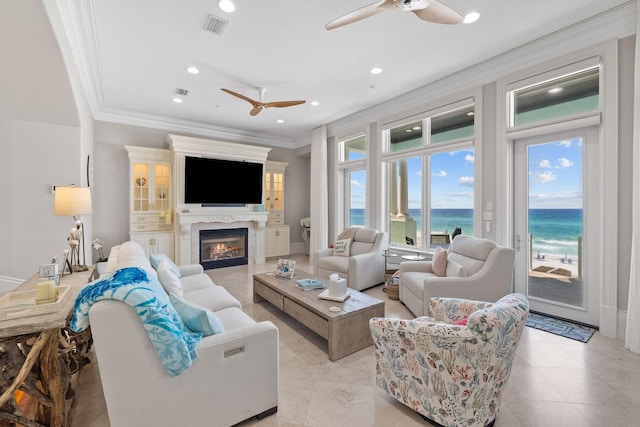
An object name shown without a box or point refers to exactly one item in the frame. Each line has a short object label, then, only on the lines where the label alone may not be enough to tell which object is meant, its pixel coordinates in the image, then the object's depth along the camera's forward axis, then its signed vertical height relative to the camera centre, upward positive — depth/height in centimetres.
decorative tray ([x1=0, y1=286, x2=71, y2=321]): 147 -52
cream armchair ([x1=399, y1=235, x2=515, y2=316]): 295 -70
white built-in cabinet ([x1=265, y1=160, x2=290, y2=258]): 695 +1
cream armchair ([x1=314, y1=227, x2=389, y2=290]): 417 -74
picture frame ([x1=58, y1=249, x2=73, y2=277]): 244 -50
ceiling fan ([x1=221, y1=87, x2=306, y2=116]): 391 +151
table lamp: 255 +7
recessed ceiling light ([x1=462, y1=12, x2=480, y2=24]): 271 +190
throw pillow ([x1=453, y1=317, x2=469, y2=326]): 167 -65
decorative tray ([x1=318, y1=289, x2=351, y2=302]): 269 -81
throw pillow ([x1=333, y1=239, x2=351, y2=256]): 474 -58
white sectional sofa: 131 -86
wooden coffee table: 238 -93
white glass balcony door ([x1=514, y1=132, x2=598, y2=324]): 307 -14
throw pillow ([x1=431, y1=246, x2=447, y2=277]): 345 -62
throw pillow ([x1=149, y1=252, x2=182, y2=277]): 291 -51
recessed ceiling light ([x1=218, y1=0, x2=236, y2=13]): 251 +186
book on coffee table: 305 -79
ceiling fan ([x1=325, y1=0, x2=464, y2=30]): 207 +153
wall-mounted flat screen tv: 566 +65
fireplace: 587 -76
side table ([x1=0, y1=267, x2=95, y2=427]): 138 -81
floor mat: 279 -120
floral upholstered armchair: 143 -81
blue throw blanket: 130 -47
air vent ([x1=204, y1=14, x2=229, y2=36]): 275 +187
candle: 163 -47
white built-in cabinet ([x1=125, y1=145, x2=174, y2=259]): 540 +26
